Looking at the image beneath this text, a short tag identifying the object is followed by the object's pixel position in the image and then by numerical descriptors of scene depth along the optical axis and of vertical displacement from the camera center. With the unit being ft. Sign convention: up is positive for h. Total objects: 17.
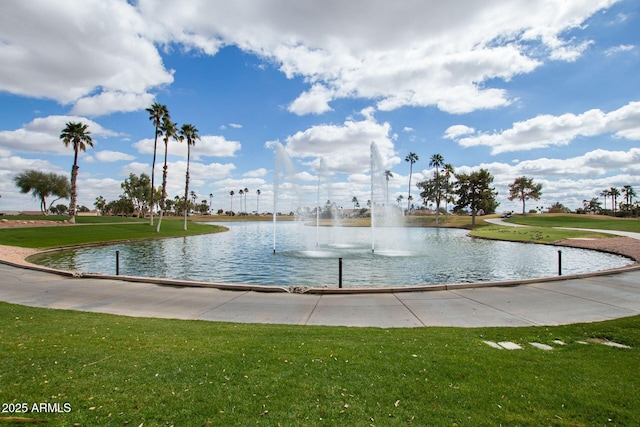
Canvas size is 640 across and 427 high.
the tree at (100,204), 578.74 +18.86
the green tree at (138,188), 354.54 +30.21
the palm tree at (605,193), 472.85 +35.78
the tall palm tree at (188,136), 189.16 +47.78
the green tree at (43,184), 267.59 +25.30
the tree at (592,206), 491.72 +17.51
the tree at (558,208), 410.10 +11.83
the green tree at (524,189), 356.24 +31.34
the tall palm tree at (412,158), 355.44 +65.35
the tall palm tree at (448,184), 314.14 +33.12
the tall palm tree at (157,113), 171.42 +55.06
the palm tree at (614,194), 460.22 +33.79
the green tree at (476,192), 241.55 +19.02
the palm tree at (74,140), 168.96 +39.58
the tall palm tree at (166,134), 174.29 +45.38
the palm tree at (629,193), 412.20 +31.92
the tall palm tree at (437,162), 327.80 +57.24
